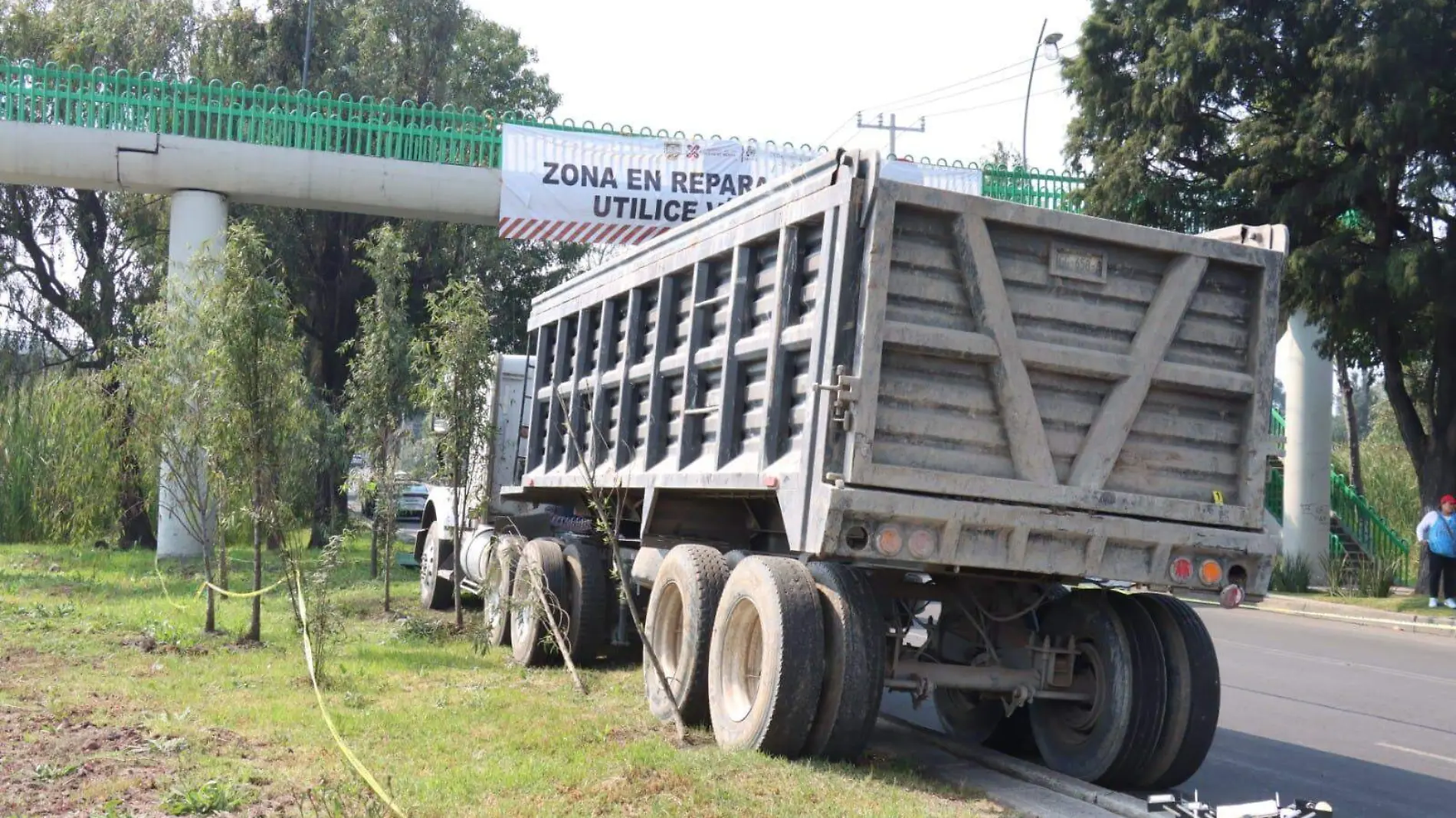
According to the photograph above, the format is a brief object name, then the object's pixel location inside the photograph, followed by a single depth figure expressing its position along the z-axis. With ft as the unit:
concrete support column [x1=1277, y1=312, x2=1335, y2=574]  75.36
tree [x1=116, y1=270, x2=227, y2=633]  39.63
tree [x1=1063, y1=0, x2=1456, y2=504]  61.82
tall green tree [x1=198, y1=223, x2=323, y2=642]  38.19
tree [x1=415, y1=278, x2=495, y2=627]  45.06
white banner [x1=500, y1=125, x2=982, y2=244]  60.08
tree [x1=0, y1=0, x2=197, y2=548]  81.25
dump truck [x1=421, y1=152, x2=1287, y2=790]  22.21
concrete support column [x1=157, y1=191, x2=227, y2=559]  54.70
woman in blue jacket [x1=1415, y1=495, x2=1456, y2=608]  62.90
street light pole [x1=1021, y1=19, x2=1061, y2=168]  106.22
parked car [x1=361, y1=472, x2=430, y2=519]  50.70
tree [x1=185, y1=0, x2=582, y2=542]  81.87
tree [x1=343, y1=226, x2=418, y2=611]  50.83
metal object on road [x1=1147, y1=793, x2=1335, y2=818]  17.67
